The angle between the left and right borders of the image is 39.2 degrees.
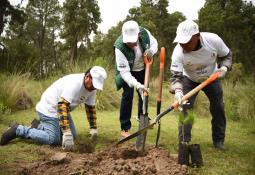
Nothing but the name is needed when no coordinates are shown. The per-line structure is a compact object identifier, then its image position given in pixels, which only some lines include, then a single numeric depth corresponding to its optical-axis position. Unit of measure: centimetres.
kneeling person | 436
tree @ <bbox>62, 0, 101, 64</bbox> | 2542
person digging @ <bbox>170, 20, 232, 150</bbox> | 384
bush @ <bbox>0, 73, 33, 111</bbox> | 746
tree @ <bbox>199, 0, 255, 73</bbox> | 2103
